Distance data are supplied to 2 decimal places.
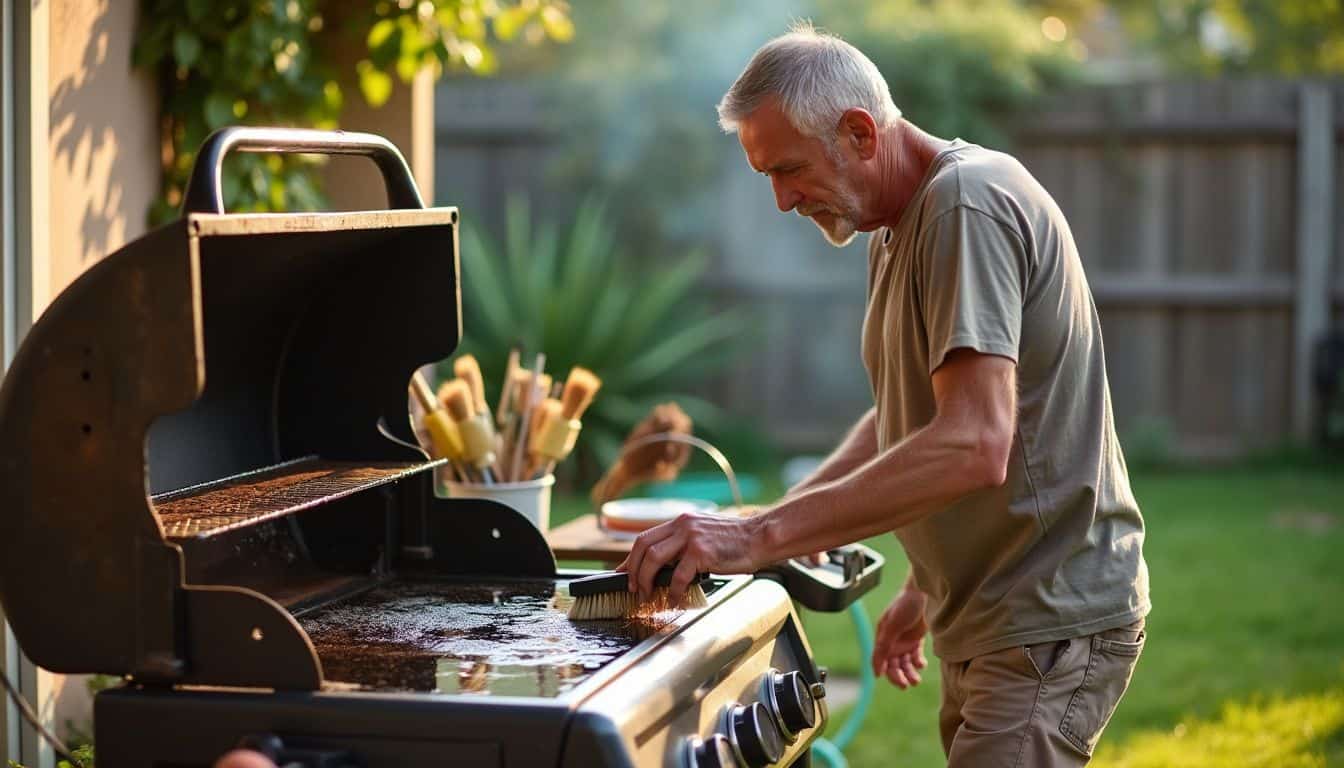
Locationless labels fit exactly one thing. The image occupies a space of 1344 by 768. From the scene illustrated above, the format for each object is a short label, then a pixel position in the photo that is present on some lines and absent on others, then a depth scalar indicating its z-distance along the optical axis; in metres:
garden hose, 3.72
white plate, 3.04
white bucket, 2.91
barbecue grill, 1.61
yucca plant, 7.42
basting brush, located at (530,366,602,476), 2.94
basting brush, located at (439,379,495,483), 2.87
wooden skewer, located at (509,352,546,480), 2.98
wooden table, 2.89
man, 2.11
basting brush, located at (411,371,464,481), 2.85
